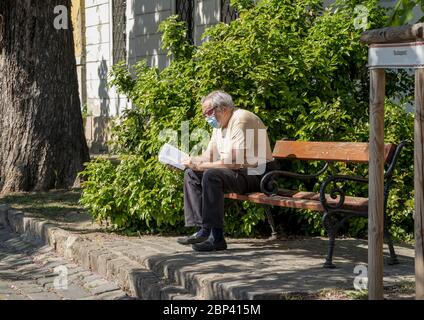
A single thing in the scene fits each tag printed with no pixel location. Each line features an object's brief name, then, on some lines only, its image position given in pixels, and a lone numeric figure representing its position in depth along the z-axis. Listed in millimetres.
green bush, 14505
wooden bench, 11780
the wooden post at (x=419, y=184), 8470
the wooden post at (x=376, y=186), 9073
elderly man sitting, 12881
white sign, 8409
